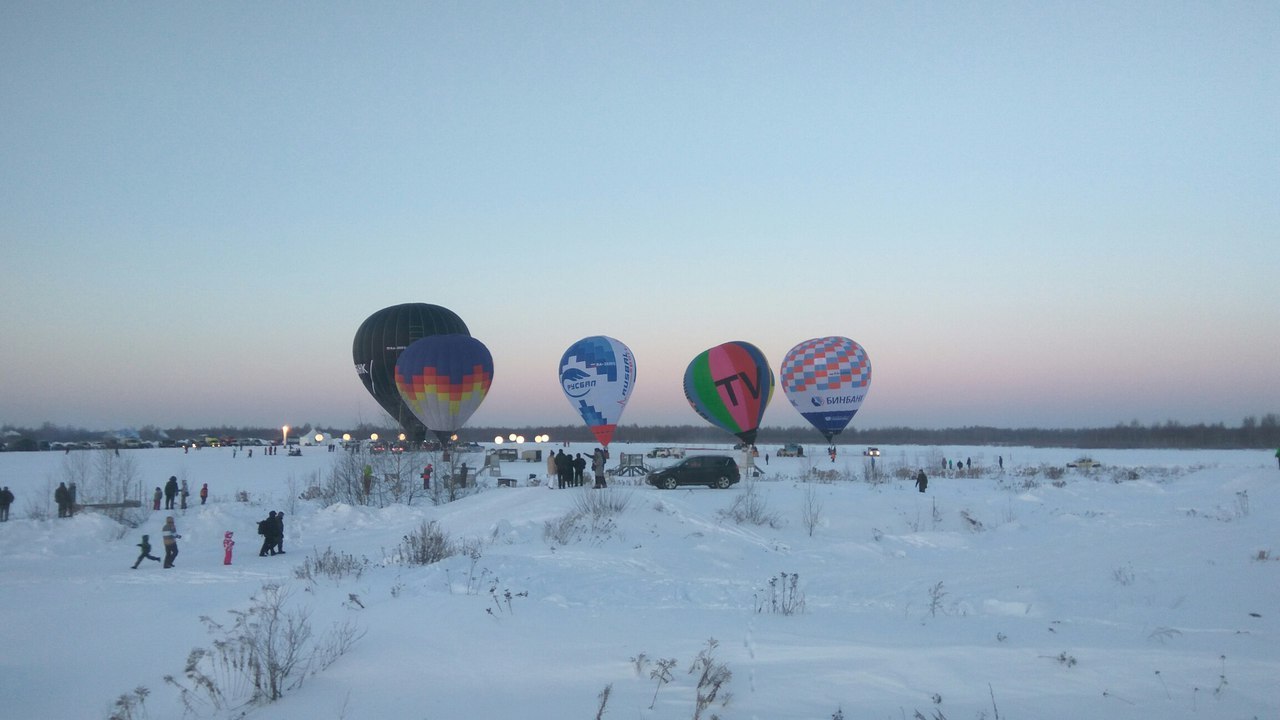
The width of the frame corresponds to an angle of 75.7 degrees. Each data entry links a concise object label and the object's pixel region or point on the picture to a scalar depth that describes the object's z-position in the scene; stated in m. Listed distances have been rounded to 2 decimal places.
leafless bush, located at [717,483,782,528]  22.44
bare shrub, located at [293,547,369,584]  13.39
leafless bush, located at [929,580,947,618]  11.53
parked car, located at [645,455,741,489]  29.53
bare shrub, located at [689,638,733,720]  7.09
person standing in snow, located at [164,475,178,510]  29.19
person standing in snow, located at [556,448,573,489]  28.66
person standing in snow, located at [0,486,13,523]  26.61
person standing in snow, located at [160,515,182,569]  17.58
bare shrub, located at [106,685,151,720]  7.12
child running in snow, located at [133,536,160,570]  17.32
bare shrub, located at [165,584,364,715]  7.91
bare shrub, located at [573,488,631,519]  20.84
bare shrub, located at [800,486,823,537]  22.61
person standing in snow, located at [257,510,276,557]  19.23
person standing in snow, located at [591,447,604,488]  25.61
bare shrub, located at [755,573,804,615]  11.48
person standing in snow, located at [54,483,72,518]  26.94
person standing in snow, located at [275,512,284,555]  19.41
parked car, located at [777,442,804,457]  67.44
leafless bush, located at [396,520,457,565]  15.29
